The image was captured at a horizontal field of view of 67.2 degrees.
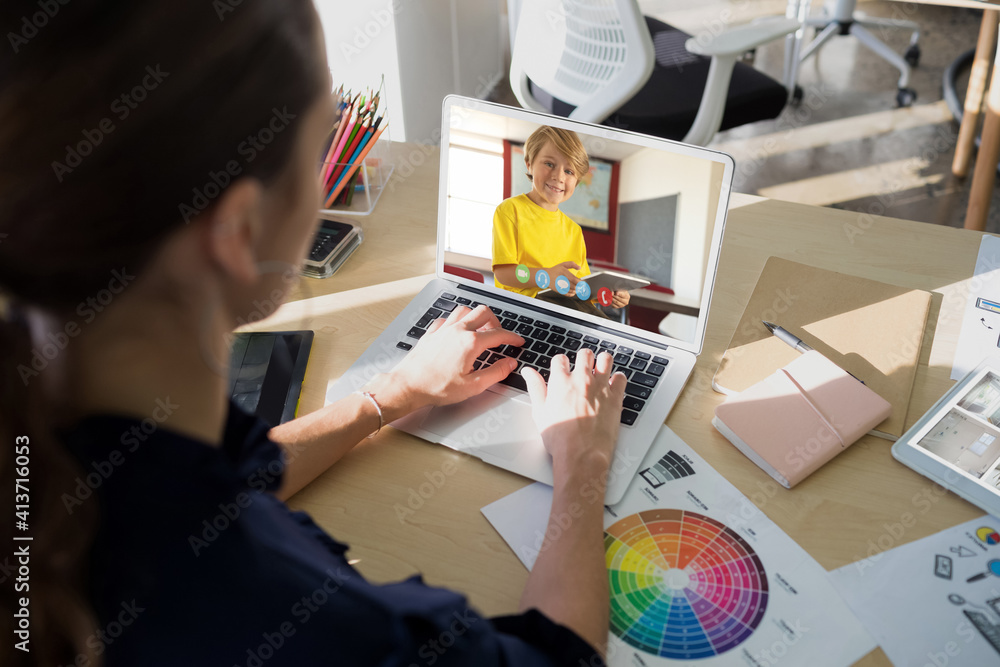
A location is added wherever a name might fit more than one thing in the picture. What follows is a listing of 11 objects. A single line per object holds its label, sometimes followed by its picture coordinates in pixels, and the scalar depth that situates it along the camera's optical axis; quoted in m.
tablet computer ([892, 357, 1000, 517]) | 0.81
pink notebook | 0.85
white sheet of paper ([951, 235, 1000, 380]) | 0.99
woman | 0.44
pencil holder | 1.32
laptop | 0.92
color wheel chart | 0.71
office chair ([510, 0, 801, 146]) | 1.68
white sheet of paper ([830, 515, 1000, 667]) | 0.68
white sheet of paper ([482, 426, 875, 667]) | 0.70
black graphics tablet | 0.97
